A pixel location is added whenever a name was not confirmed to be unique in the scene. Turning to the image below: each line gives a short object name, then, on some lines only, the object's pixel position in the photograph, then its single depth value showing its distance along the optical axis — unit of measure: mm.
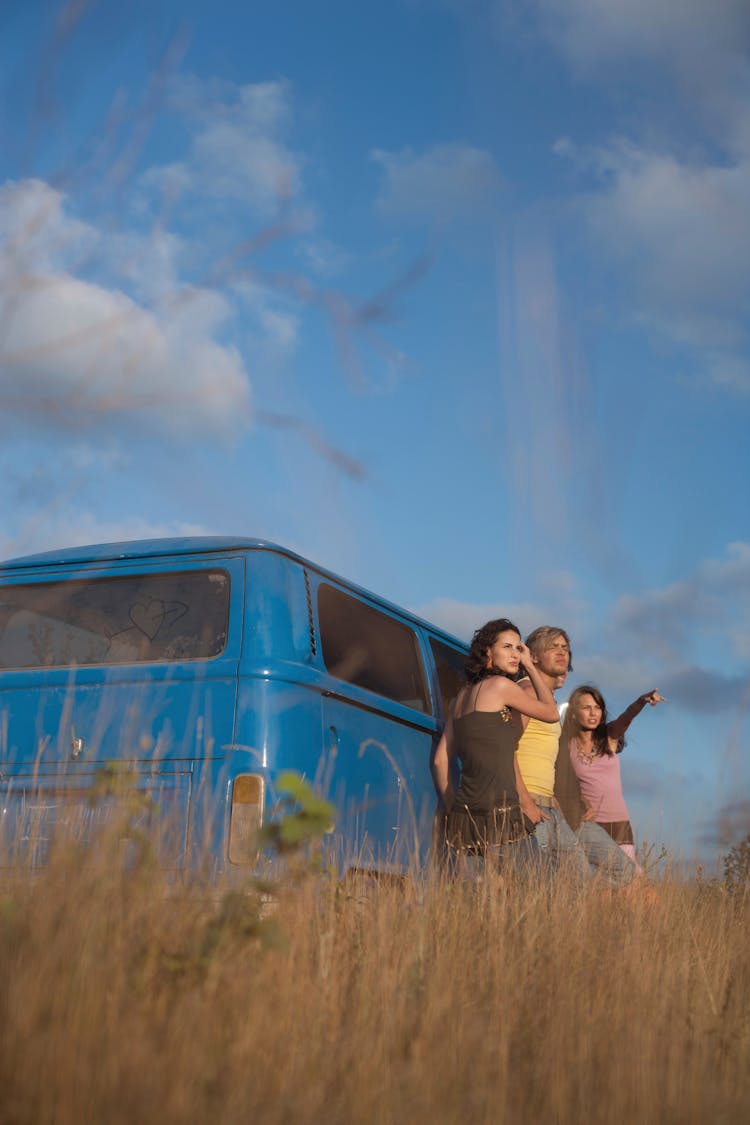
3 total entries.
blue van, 4176
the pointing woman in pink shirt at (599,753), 5973
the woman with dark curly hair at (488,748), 5117
